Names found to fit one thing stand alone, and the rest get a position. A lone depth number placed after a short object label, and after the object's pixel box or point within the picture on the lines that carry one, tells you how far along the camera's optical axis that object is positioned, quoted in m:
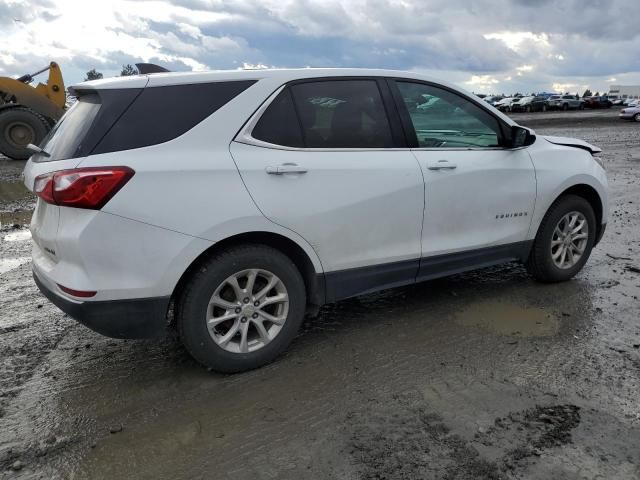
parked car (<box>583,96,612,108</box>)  52.88
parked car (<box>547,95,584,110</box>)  49.69
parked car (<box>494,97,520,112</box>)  47.92
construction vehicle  13.30
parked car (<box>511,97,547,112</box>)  47.88
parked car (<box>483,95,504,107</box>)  54.29
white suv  2.90
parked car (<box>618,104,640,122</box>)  31.16
